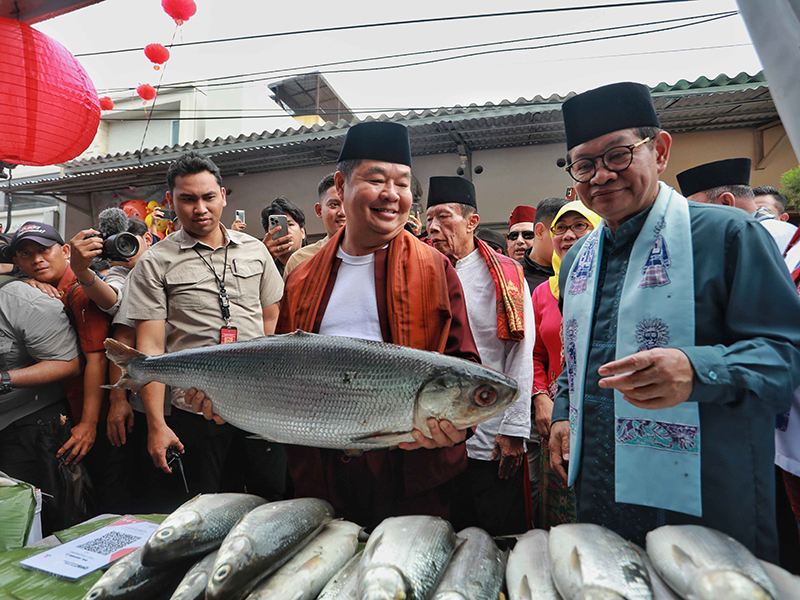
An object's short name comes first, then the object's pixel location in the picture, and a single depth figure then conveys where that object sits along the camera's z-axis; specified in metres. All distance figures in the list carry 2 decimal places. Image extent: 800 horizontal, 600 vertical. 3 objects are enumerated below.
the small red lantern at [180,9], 8.76
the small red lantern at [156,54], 10.12
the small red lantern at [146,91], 12.71
